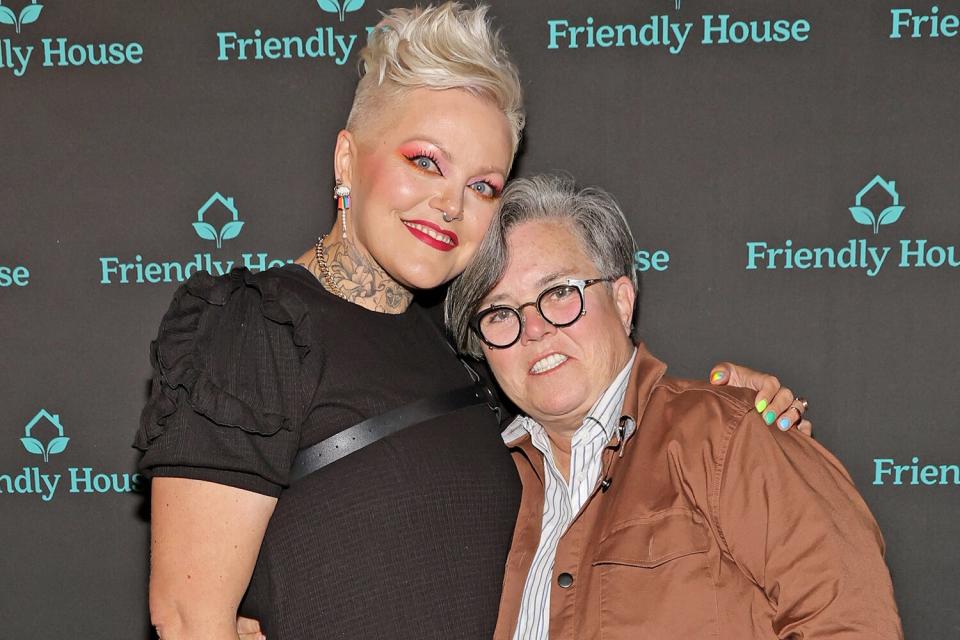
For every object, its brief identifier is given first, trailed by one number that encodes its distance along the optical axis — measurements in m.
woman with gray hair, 1.31
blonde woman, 1.34
